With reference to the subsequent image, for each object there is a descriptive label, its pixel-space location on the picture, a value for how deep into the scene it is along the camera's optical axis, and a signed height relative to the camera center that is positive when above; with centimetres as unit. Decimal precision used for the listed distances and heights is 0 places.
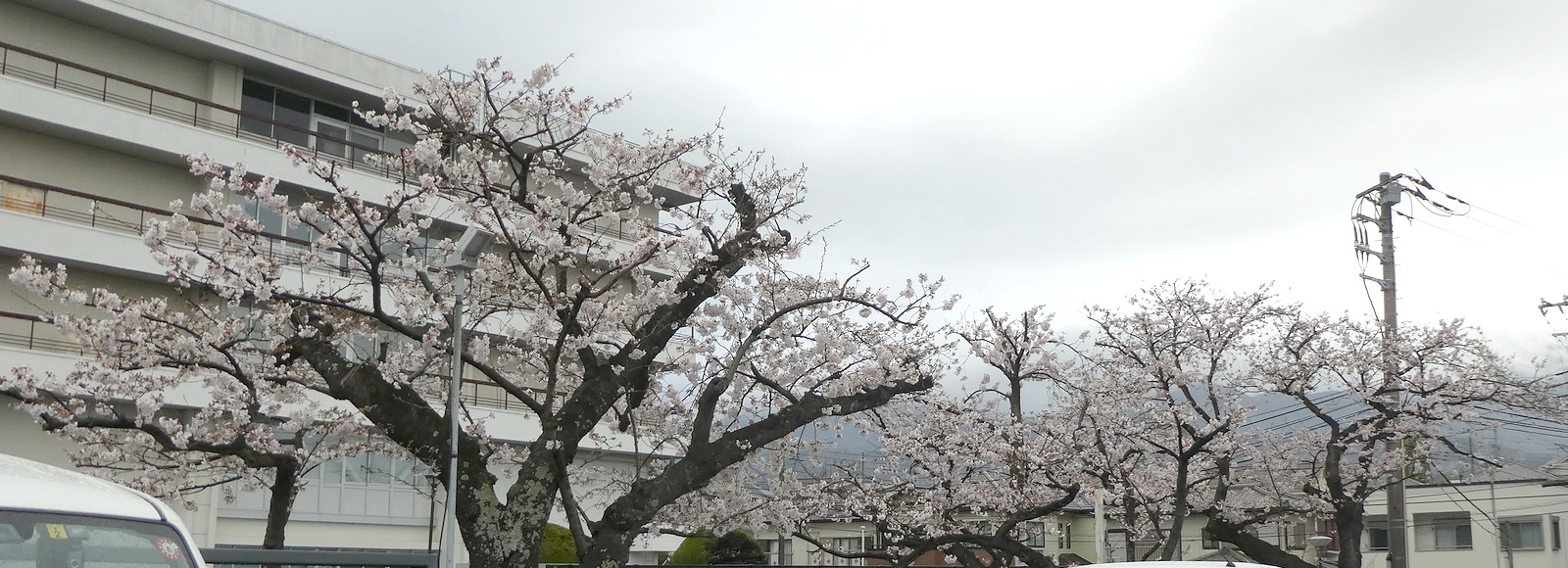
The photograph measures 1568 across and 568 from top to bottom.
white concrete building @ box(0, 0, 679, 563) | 2417 +686
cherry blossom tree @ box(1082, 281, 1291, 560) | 2306 +206
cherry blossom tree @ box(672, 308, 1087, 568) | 2088 -6
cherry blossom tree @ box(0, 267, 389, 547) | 1325 +74
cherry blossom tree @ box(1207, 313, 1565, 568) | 2394 +160
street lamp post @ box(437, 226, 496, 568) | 1280 +143
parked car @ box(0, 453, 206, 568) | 438 -26
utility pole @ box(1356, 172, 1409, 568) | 2103 +291
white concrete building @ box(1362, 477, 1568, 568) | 3753 -146
